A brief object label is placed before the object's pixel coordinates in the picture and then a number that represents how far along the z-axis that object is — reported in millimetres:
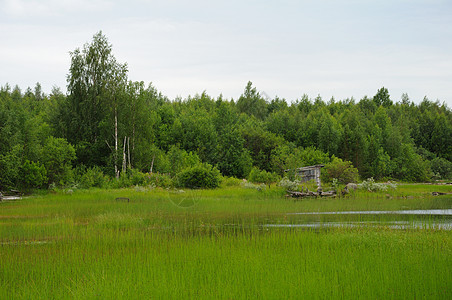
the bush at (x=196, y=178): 40312
